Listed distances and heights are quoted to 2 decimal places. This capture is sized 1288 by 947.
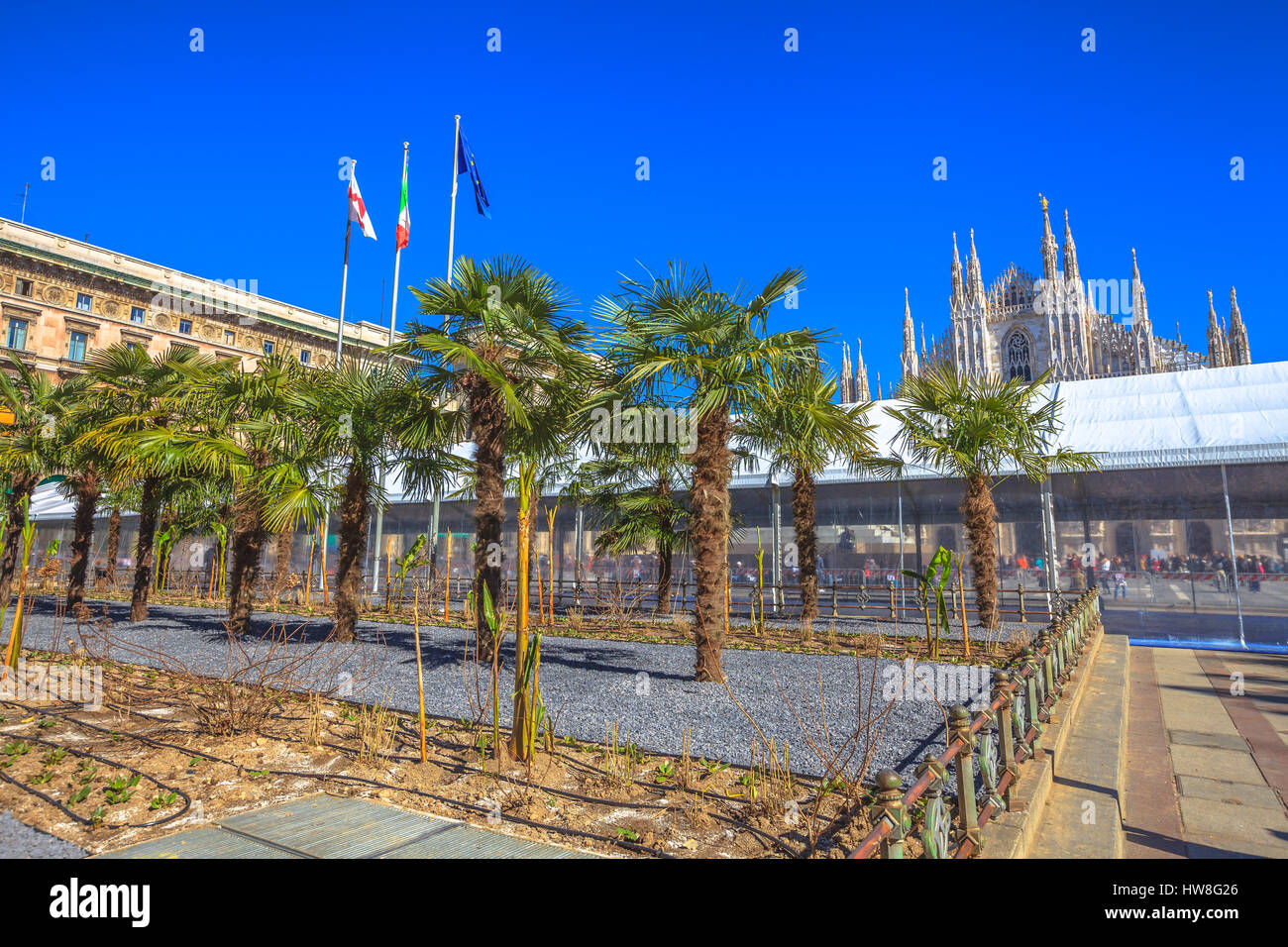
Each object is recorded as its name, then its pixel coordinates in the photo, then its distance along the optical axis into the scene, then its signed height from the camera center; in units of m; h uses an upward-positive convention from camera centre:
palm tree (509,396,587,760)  4.96 -0.75
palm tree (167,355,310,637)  11.36 +2.06
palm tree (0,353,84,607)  12.48 +2.43
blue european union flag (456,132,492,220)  21.63 +12.94
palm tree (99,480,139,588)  19.20 +1.69
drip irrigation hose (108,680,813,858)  3.74 -1.59
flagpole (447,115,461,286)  20.42 +12.63
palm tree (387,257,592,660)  9.52 +3.00
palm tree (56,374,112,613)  13.27 +1.99
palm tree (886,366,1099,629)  11.96 +2.16
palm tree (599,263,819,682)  8.77 +2.59
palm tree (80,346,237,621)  11.20 +2.90
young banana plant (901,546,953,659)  10.19 -0.30
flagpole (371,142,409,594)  21.30 +0.68
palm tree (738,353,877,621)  8.96 +1.96
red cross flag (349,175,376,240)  22.44 +11.85
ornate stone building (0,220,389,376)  38.03 +16.48
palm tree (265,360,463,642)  11.38 +2.07
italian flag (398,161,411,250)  24.47 +12.35
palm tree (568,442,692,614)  14.61 +1.24
